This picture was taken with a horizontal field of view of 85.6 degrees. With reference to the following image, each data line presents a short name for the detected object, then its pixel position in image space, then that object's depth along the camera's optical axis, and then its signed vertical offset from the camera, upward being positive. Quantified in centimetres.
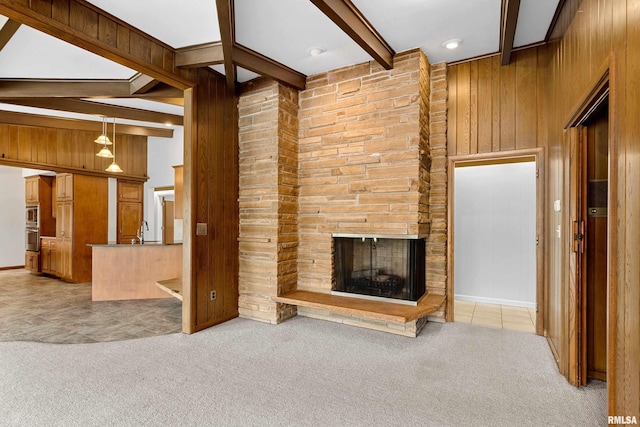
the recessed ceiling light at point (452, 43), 323 +162
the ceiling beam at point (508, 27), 247 +149
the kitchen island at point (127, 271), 502 -85
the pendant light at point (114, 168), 593 +79
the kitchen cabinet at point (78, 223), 645 -17
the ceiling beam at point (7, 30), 271 +149
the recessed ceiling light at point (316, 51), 335 +160
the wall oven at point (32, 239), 735 -53
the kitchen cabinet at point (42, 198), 728 +34
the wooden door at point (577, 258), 233 -30
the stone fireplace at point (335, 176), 343 +41
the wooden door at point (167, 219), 734 -11
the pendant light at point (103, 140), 529 +114
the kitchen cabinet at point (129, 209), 719 +10
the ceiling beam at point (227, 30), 235 +141
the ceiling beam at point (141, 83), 366 +141
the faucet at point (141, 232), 638 -36
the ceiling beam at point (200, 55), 311 +146
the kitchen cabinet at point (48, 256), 688 -85
